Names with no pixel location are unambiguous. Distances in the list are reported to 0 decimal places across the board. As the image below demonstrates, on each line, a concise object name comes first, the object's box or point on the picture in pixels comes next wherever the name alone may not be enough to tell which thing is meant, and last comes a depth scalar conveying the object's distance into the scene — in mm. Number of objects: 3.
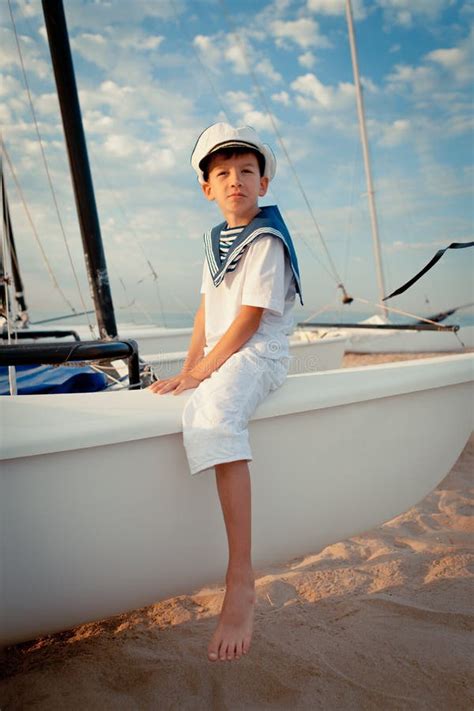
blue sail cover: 1812
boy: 1298
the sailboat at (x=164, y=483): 1195
